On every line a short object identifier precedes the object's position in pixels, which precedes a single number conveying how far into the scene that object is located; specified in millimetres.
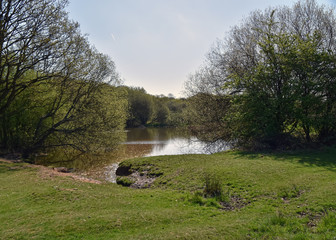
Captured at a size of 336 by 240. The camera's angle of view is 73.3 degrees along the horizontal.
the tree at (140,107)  72738
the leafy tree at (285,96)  18969
